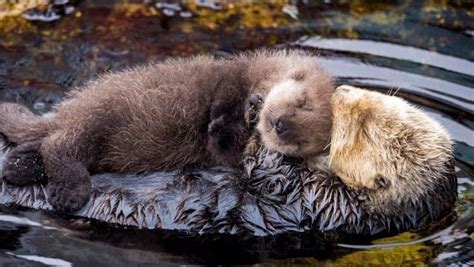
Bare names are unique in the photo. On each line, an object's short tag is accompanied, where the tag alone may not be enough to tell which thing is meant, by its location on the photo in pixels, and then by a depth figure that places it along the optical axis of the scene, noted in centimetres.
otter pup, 945
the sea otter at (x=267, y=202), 950
